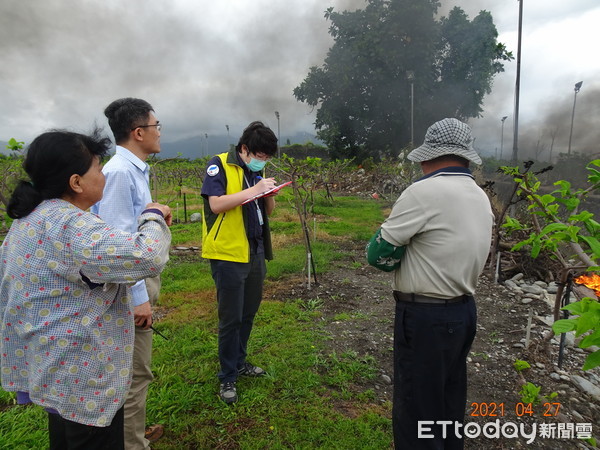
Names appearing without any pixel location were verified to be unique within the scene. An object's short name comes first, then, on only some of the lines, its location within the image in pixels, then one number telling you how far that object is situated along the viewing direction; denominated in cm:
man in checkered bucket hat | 172
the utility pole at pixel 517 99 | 1016
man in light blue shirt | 175
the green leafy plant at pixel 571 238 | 126
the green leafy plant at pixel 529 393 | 256
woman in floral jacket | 123
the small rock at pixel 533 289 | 518
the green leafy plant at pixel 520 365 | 280
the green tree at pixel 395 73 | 2452
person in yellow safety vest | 250
